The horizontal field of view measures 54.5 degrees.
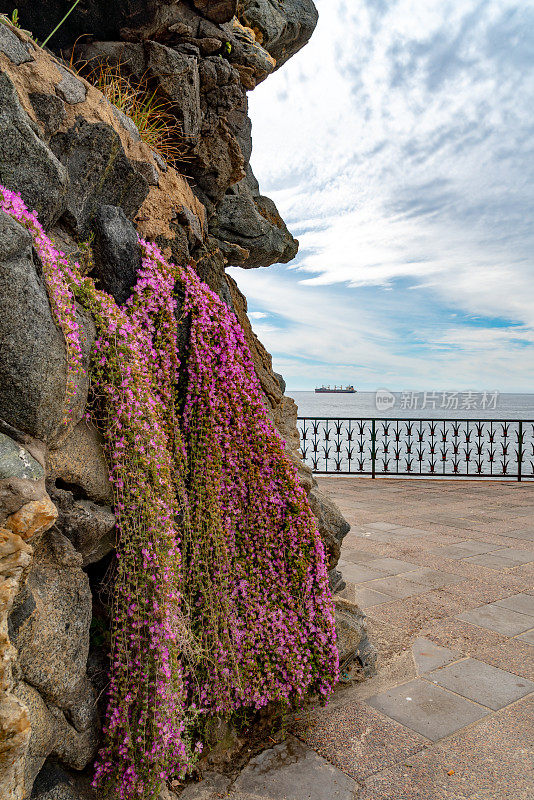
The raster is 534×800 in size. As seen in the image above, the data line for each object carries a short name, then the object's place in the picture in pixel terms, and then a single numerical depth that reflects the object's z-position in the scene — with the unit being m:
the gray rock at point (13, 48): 2.08
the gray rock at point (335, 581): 3.62
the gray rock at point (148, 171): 2.71
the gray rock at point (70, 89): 2.28
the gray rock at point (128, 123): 2.64
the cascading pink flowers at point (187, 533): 2.07
